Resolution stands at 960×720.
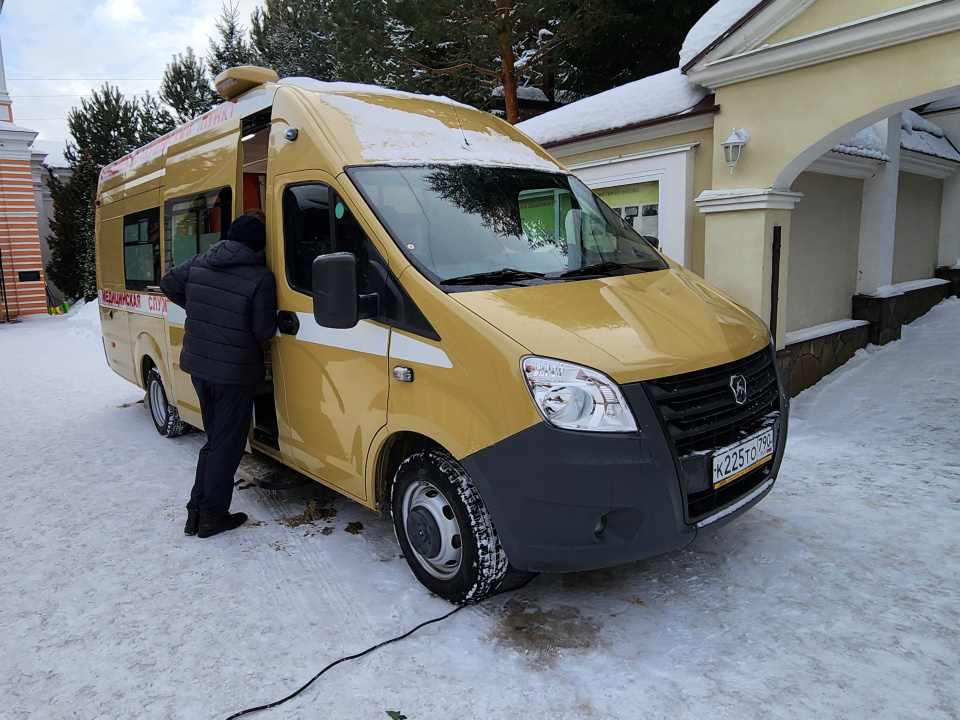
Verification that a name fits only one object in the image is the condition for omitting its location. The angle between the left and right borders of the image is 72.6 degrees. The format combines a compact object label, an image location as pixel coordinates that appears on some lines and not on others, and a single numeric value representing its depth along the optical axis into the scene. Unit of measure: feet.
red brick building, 68.33
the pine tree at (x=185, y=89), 97.04
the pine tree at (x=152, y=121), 93.35
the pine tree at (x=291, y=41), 70.69
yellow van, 8.70
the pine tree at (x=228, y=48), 97.91
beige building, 17.88
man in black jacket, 12.77
